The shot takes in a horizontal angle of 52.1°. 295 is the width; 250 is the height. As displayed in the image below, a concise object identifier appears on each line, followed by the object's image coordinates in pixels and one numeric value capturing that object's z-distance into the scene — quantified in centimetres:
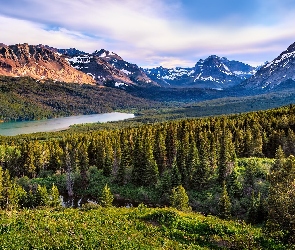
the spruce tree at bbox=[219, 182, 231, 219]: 6247
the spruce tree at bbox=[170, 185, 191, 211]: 6352
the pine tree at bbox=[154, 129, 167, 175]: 10325
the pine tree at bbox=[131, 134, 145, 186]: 9700
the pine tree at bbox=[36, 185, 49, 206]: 7262
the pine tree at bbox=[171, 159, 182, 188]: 8544
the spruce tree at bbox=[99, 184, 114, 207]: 7148
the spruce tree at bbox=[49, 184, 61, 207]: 7419
